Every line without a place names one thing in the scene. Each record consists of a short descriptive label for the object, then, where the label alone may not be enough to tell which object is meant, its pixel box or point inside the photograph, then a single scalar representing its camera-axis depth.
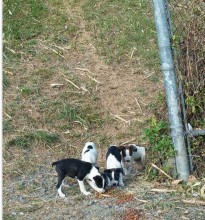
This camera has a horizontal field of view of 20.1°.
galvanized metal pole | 7.18
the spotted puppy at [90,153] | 8.14
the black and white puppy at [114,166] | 7.50
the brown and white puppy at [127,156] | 8.38
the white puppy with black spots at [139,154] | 8.44
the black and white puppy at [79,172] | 7.34
